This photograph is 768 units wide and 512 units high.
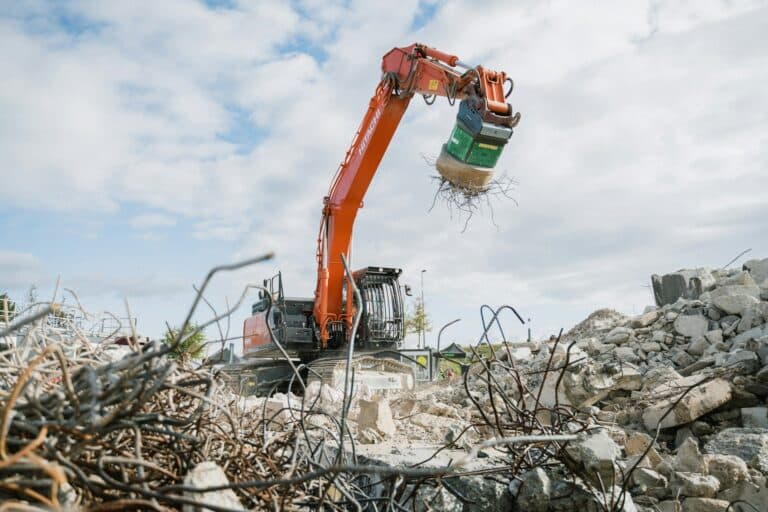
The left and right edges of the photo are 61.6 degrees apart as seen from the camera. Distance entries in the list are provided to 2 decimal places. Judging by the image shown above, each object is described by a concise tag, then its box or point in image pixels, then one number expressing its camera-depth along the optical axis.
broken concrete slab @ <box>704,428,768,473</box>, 4.26
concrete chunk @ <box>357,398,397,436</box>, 4.46
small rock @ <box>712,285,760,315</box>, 9.42
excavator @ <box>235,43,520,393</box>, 7.92
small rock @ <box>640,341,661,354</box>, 9.71
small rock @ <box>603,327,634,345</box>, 10.36
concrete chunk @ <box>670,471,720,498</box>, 3.28
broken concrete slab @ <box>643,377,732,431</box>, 6.13
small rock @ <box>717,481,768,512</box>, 3.59
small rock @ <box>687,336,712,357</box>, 9.14
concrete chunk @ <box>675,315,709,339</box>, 9.69
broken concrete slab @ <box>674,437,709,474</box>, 3.61
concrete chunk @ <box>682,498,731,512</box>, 3.21
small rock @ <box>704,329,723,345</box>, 9.05
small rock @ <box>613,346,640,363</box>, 9.42
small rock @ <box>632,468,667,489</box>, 3.11
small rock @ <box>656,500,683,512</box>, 3.12
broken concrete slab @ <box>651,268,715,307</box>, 12.09
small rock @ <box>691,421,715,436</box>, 6.20
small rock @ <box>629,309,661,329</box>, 11.05
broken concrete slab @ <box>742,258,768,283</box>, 11.38
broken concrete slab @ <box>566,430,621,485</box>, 2.17
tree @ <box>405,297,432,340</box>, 30.53
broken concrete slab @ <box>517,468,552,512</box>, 2.18
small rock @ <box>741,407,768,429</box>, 6.18
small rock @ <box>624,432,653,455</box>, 4.32
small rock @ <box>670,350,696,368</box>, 9.04
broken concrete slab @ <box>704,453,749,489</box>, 3.66
